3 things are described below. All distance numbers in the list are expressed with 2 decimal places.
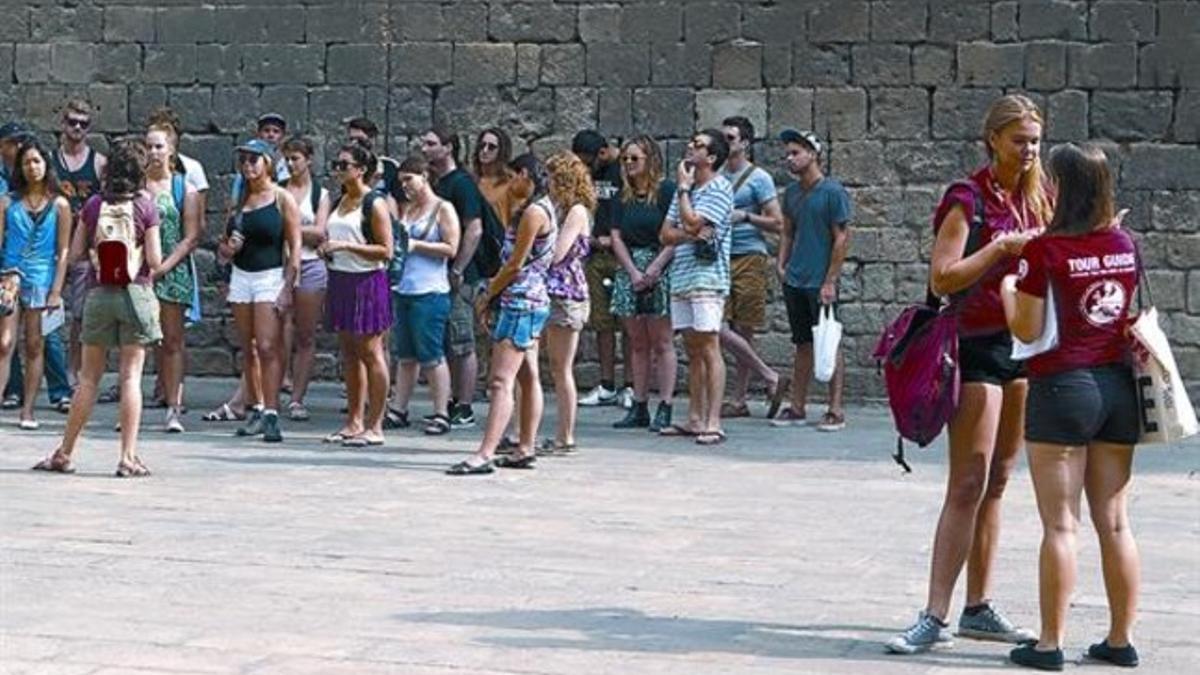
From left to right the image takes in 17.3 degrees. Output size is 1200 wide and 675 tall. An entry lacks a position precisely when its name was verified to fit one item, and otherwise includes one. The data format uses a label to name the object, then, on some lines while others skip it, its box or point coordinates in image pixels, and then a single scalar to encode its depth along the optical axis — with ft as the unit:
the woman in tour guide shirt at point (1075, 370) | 39.01
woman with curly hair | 64.58
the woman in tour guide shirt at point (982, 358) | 40.53
